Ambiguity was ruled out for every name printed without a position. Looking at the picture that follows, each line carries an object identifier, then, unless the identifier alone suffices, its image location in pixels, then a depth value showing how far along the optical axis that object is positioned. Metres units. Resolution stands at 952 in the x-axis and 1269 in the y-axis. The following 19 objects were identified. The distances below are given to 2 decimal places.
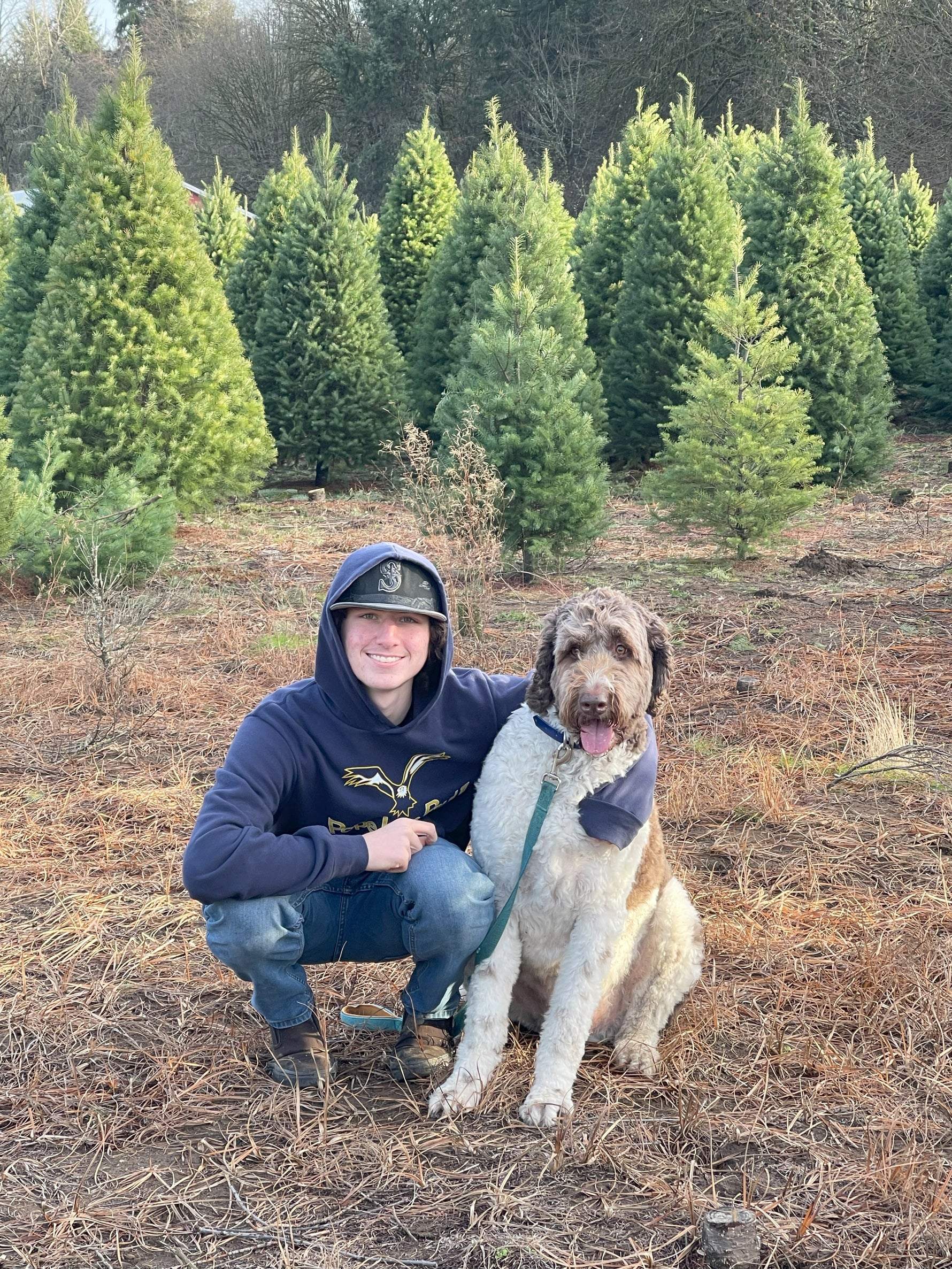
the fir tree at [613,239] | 14.75
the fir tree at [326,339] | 13.83
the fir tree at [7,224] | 16.52
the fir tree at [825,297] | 12.04
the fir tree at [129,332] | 10.35
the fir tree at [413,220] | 17.08
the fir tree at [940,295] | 16.42
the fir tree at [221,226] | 18.59
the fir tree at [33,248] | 13.09
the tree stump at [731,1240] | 2.23
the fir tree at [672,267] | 13.00
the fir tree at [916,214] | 19.77
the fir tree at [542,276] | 9.95
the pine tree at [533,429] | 8.54
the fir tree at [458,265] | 13.80
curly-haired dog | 2.79
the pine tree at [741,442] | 8.82
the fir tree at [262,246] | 15.95
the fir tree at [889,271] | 16.14
